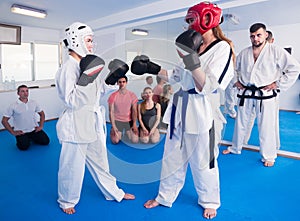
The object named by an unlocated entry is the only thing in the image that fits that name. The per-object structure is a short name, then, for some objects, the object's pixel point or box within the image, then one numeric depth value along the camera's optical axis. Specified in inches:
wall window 194.1
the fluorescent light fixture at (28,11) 140.3
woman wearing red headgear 51.9
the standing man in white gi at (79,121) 60.0
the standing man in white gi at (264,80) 101.7
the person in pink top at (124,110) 82.9
